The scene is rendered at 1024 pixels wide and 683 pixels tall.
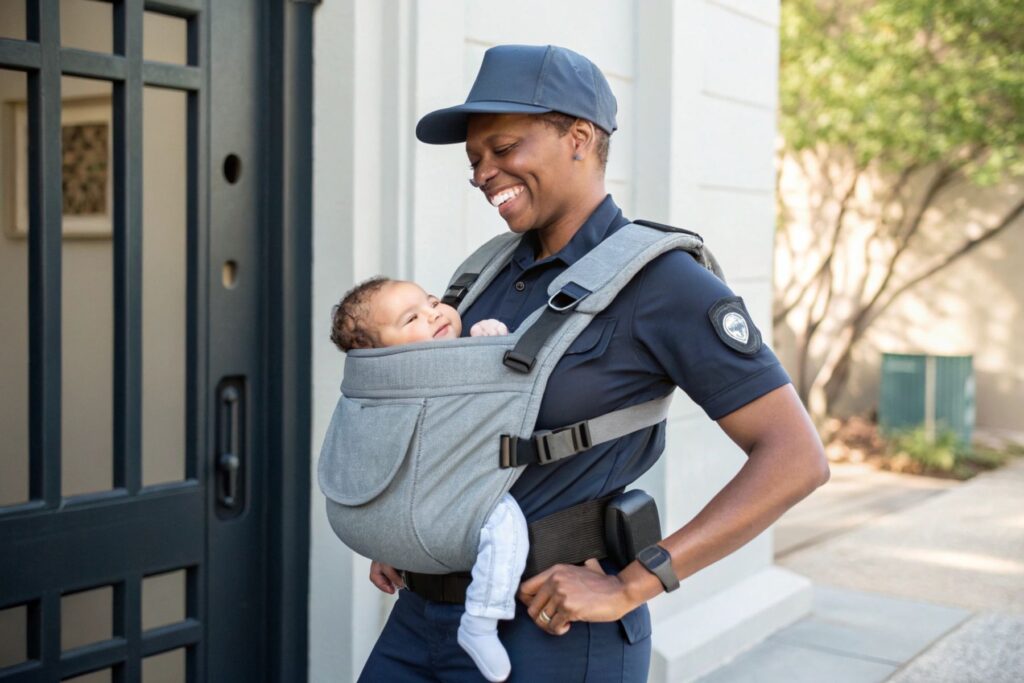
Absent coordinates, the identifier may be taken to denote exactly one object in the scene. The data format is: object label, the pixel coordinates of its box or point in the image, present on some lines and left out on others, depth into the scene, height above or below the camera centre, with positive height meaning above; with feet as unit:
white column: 13.43 +1.31
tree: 30.58 +4.60
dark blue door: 8.81 -0.51
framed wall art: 12.23 +1.37
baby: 6.15 -1.13
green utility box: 31.04 -2.39
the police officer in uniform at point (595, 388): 6.23 -0.47
